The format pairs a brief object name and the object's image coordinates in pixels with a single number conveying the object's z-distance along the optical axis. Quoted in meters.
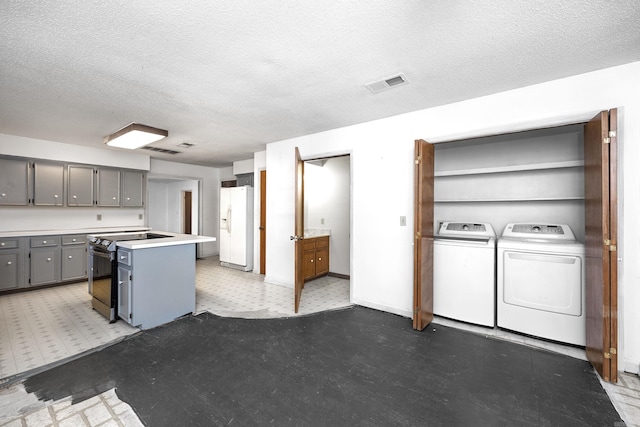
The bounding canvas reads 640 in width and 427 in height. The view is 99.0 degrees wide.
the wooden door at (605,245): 2.03
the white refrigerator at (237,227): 5.73
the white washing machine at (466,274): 2.94
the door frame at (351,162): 3.78
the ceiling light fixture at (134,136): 3.69
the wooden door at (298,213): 3.50
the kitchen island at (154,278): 2.90
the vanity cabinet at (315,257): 4.66
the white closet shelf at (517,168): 2.68
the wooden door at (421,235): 2.87
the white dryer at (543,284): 2.54
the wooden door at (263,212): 5.43
